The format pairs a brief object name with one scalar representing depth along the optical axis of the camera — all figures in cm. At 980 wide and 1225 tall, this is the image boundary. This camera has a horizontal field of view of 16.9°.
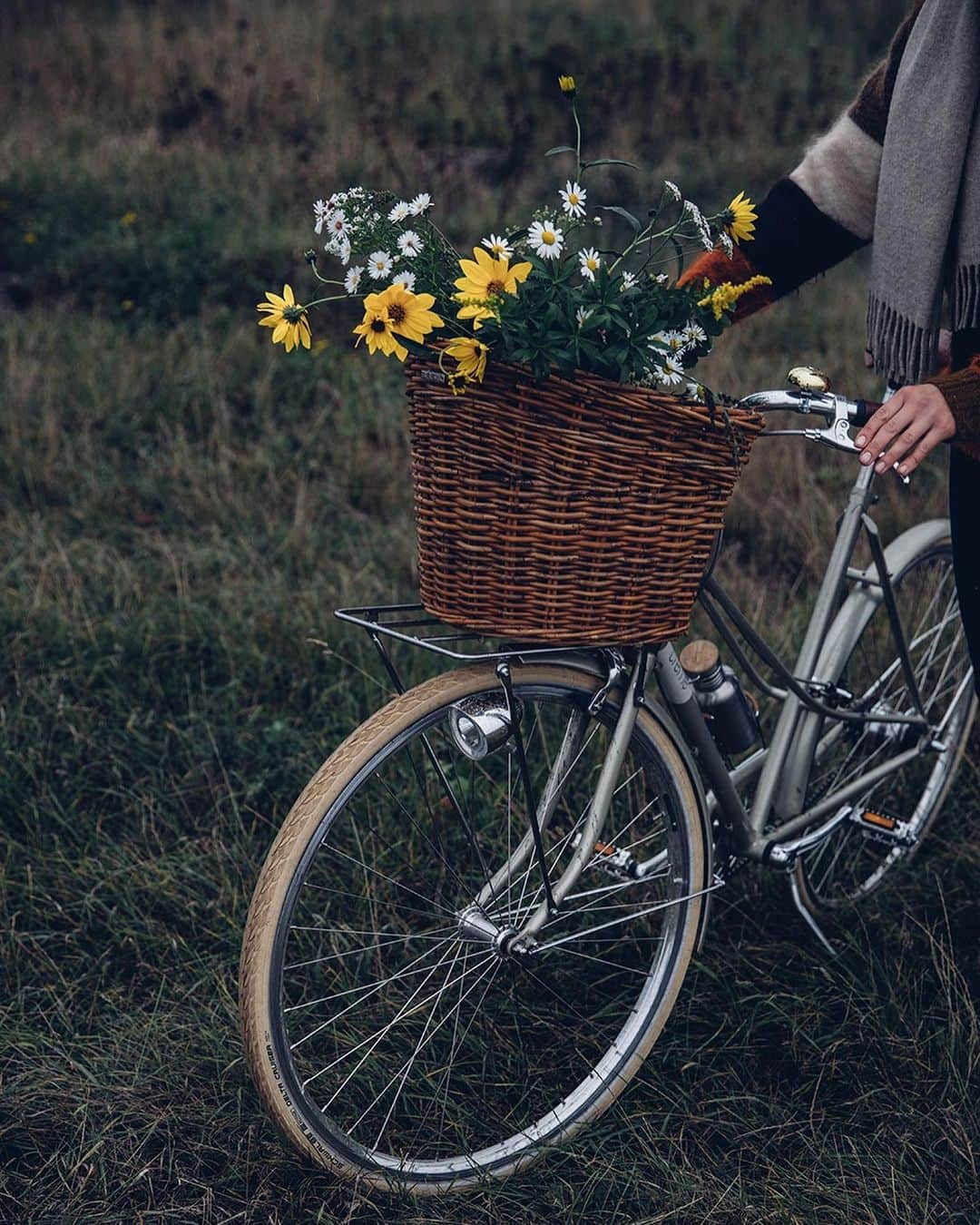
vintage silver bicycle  423
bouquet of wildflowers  395
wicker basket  400
